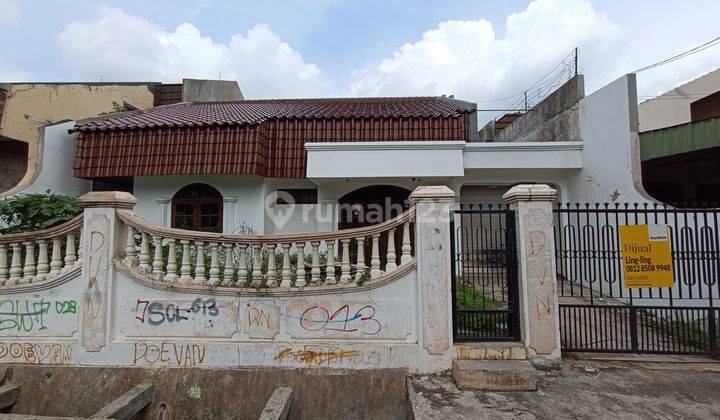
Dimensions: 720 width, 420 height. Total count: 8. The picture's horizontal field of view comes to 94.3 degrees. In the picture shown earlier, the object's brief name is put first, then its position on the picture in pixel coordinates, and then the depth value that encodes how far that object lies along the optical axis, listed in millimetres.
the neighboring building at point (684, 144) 6463
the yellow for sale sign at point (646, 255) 4273
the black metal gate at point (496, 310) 3916
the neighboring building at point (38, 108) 9555
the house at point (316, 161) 7605
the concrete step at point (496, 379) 3482
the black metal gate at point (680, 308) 4195
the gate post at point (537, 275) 3779
